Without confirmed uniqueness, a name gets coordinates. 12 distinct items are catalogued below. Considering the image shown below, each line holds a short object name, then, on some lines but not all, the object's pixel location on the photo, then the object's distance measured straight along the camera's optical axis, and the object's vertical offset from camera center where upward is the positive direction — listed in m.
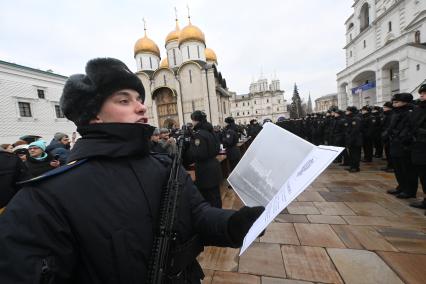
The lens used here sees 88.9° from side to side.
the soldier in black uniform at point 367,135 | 8.28 -0.78
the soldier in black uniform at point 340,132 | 7.60 -0.54
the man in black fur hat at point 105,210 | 0.75 -0.29
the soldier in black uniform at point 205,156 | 3.82 -0.49
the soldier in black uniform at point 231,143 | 6.30 -0.49
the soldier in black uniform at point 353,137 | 6.90 -0.67
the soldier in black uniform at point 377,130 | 8.27 -0.60
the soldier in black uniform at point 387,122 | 6.96 -0.31
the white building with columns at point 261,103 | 82.94 +8.08
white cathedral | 30.12 +6.77
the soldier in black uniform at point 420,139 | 3.79 -0.51
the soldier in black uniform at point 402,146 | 4.39 -0.71
